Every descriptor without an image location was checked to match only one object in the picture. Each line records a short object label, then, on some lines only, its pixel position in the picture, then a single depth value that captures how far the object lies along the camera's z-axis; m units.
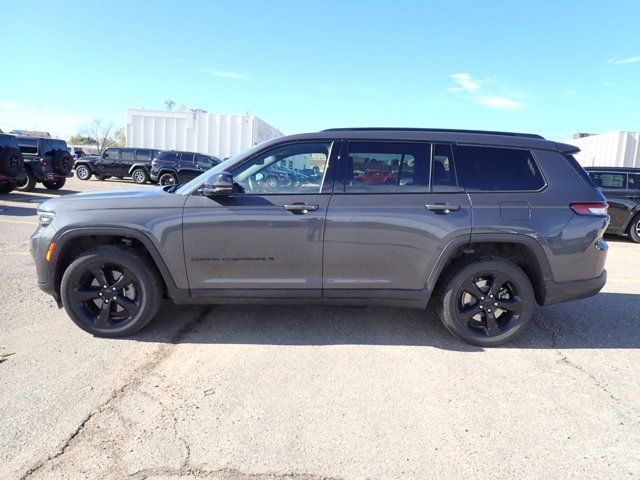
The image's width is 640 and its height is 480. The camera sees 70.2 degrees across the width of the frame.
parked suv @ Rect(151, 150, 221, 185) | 21.64
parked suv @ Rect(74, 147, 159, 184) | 23.52
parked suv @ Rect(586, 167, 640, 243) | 10.27
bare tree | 81.25
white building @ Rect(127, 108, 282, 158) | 32.59
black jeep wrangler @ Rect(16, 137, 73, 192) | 15.02
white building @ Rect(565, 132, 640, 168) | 29.89
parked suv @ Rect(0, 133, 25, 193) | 12.48
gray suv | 3.72
